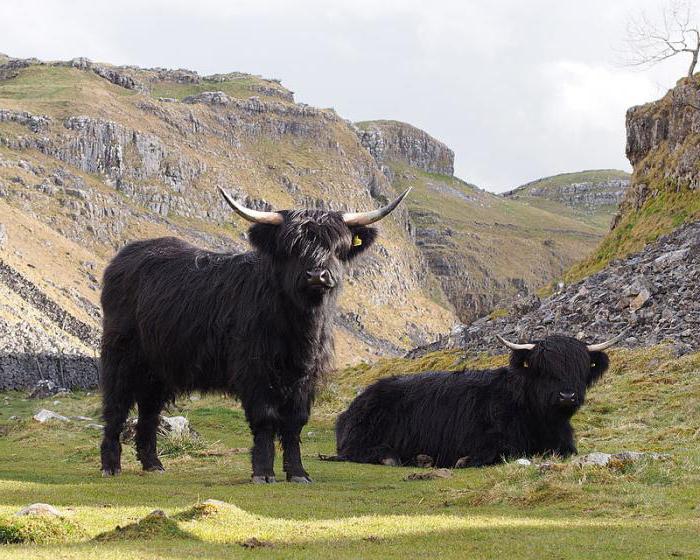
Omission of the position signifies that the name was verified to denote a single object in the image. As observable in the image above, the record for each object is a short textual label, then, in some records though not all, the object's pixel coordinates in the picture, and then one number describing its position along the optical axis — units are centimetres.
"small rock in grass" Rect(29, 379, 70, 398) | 3431
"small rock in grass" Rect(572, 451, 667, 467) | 944
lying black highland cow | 1208
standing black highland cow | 1018
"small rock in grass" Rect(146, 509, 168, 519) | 659
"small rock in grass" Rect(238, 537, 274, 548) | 624
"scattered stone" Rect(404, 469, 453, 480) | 1063
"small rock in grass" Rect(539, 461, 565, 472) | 942
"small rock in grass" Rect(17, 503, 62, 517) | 657
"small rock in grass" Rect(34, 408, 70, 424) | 1927
